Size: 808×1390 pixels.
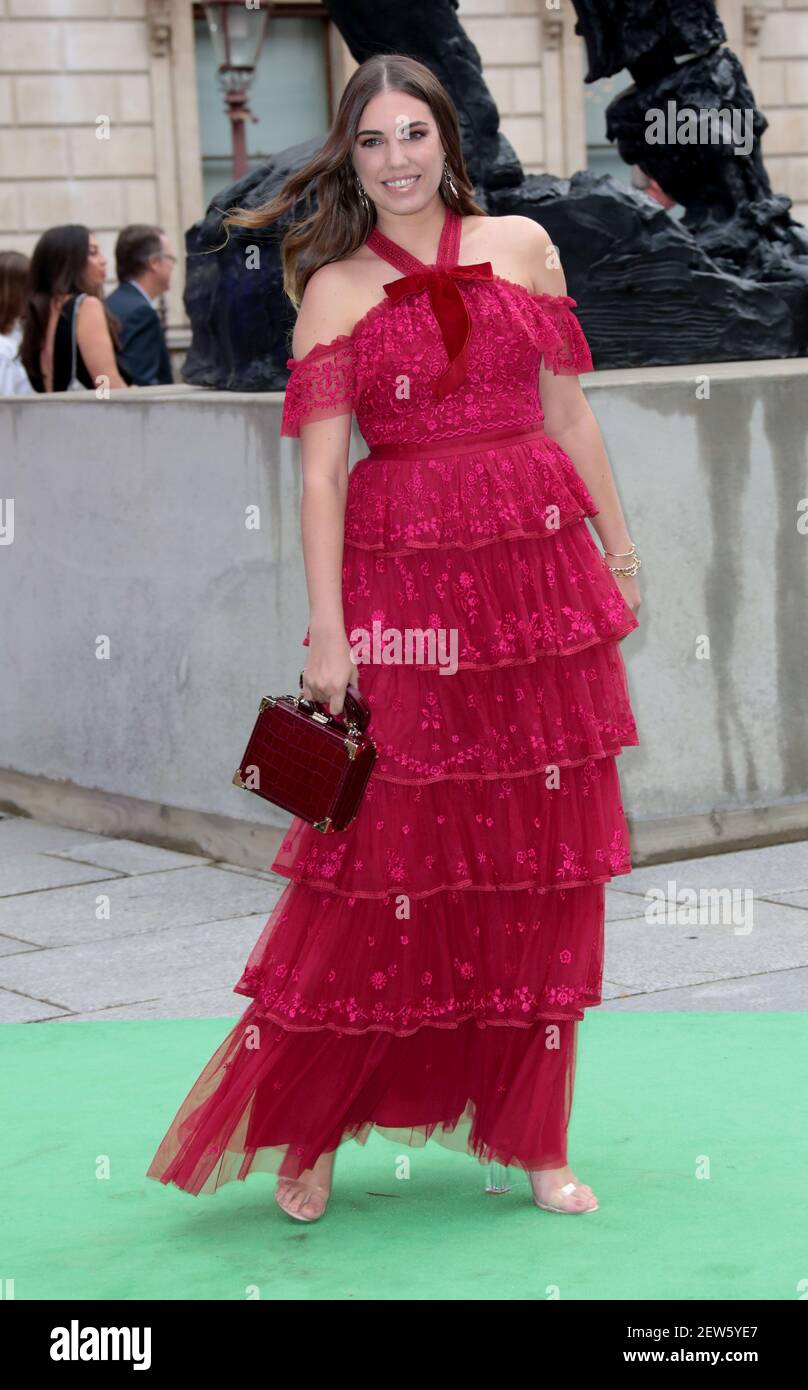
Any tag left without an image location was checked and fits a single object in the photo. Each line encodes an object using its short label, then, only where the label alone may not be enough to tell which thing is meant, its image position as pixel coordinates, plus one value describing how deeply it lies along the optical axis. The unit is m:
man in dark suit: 9.41
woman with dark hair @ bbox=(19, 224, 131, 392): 8.56
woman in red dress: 3.54
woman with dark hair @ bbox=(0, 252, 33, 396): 9.50
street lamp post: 15.55
